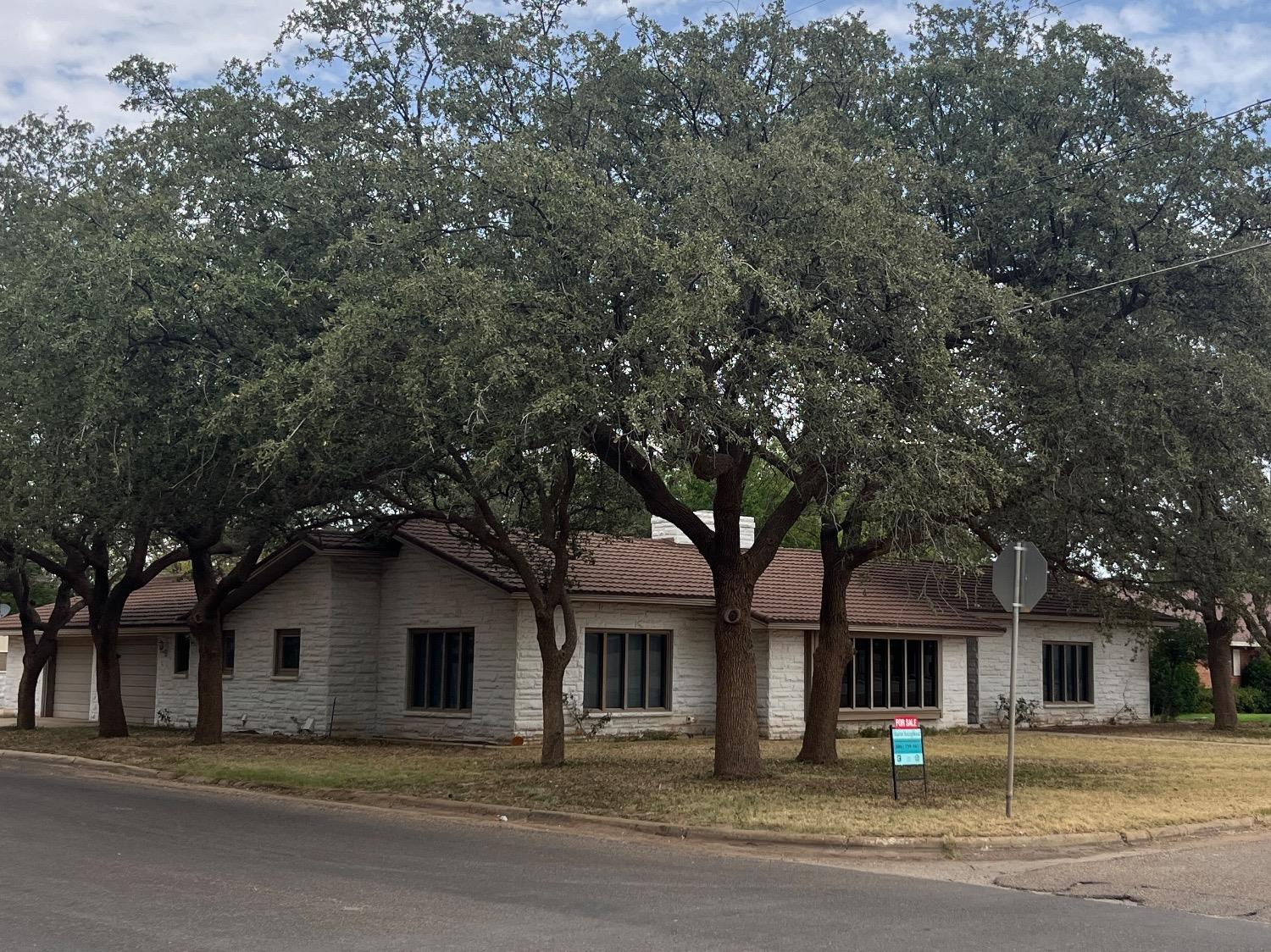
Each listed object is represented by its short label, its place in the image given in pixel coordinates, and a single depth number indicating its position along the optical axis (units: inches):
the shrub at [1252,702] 1758.1
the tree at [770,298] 513.0
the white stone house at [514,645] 1021.2
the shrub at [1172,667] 1465.3
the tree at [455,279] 522.3
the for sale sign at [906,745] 589.0
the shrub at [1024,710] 1272.1
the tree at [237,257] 571.8
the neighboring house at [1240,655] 1909.4
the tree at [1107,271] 598.5
